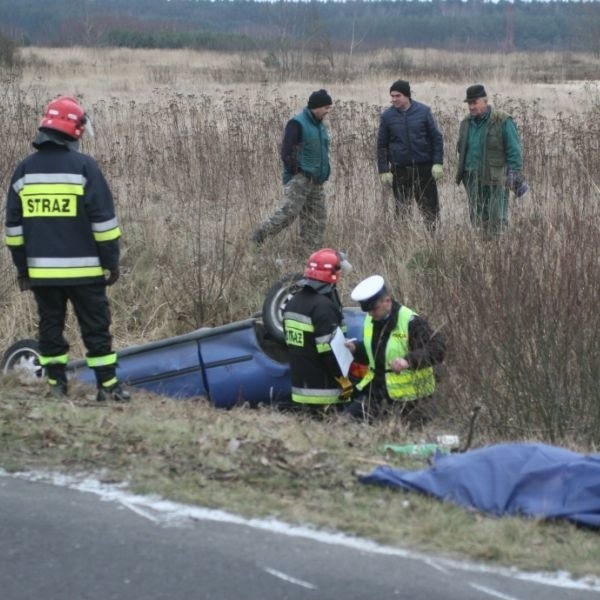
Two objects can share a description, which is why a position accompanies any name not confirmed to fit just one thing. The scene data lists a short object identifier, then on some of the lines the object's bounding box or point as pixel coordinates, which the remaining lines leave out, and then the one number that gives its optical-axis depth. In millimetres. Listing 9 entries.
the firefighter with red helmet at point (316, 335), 16906
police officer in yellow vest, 15898
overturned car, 17875
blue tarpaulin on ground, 10344
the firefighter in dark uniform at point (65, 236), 14250
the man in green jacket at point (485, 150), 22297
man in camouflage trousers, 23547
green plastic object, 12484
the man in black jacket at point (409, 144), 23469
